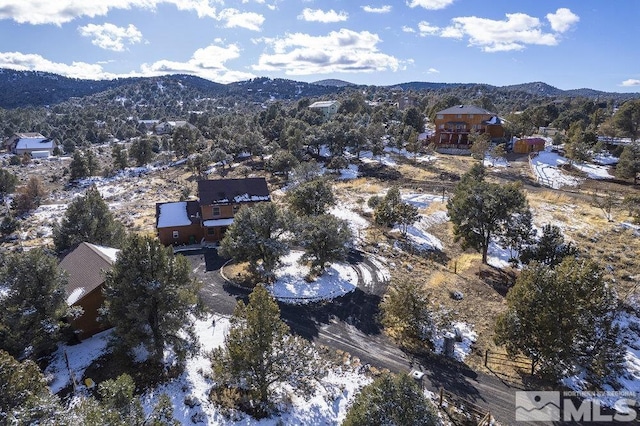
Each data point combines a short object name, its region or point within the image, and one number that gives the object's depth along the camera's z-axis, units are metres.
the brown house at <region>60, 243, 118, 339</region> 27.73
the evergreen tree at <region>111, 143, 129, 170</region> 99.05
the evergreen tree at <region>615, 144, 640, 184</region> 61.28
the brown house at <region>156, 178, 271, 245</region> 47.84
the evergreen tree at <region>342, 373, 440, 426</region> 13.72
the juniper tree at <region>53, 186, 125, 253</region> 38.16
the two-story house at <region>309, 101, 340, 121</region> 137.66
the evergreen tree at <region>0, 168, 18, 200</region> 77.44
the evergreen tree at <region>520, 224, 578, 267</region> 32.25
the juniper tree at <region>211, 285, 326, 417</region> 20.05
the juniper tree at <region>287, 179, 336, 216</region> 46.44
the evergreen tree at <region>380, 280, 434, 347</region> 27.45
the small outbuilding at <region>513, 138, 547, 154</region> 86.94
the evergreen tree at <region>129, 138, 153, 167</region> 101.12
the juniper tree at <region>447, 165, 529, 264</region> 36.19
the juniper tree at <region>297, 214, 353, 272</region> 36.78
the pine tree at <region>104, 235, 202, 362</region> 22.59
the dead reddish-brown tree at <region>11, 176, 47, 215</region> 69.38
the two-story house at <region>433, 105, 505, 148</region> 94.25
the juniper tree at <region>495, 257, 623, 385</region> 21.98
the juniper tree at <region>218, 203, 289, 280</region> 35.69
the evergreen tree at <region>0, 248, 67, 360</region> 23.17
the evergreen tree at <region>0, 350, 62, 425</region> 13.61
